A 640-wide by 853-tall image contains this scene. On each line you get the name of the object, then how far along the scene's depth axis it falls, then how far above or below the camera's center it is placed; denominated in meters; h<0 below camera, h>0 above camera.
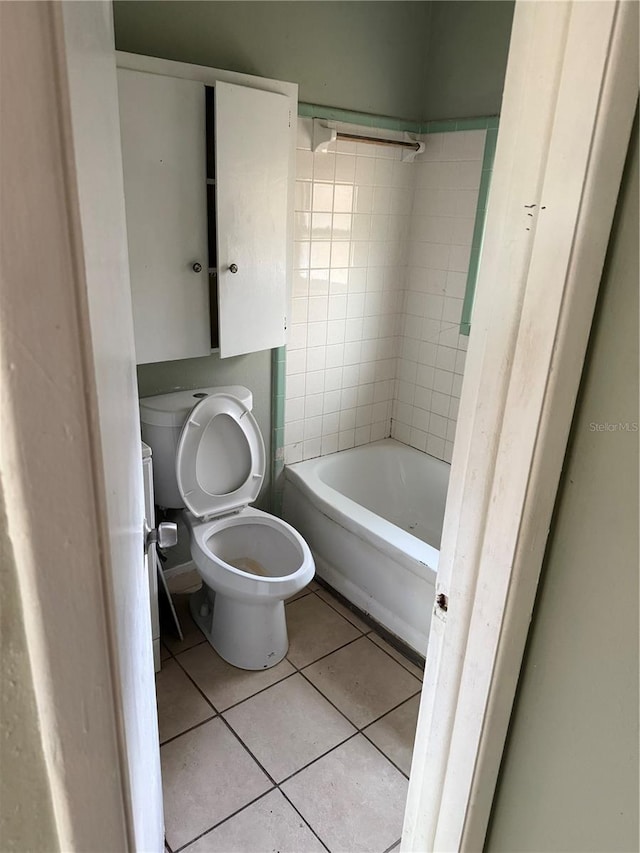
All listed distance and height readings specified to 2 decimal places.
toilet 2.07 -1.10
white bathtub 2.22 -1.21
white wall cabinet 1.82 +0.01
